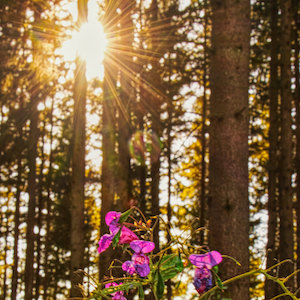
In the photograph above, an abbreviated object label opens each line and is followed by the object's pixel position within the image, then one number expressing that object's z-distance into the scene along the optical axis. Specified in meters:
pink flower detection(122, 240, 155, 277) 1.14
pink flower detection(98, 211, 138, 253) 1.24
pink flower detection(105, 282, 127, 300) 1.32
